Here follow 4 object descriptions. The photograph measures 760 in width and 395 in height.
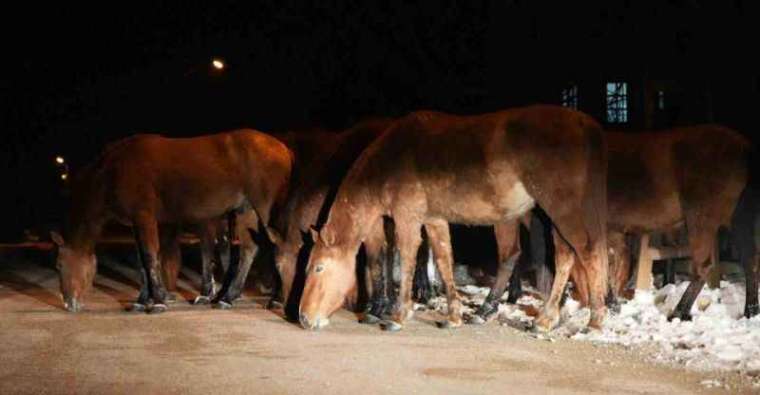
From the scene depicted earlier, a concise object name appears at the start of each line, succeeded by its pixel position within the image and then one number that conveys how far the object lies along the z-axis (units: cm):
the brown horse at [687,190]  1146
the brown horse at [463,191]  1065
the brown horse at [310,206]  1291
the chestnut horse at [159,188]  1407
